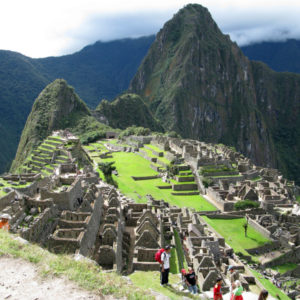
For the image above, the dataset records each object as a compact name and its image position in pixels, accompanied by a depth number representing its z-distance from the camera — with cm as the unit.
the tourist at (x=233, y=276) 1992
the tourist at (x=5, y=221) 1427
